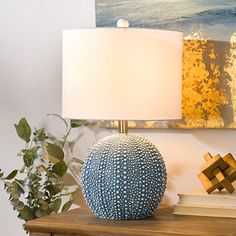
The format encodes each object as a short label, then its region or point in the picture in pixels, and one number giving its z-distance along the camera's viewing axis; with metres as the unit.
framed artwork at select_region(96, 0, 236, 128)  2.45
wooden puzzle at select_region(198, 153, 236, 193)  2.30
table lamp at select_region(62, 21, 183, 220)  2.20
